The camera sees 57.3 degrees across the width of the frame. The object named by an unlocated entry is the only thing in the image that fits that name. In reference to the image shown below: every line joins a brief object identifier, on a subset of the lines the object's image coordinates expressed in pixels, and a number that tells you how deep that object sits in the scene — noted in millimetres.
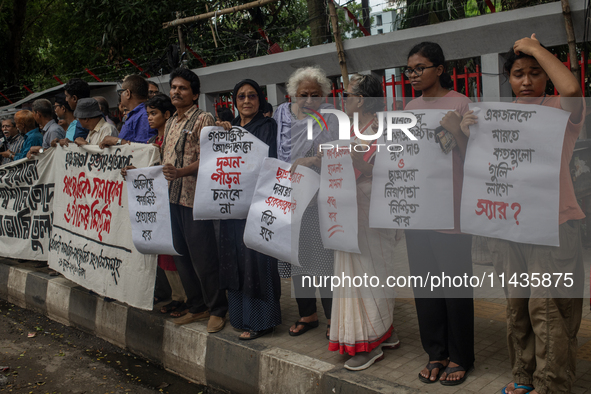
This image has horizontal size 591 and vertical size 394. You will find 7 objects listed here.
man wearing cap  5277
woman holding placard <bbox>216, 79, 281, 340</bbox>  3914
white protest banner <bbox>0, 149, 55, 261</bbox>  6156
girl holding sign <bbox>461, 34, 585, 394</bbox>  2590
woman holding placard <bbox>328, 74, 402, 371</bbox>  3287
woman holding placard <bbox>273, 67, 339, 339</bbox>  3699
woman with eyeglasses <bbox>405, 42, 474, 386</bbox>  3039
